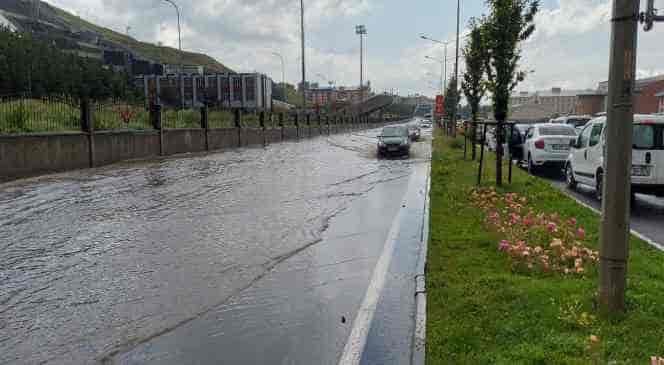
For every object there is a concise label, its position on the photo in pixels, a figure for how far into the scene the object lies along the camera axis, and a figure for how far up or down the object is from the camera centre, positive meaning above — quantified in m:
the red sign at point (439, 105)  51.69 +1.37
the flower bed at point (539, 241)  6.34 -1.44
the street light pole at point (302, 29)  56.50 +8.61
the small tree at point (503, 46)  13.20 +1.65
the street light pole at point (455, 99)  39.60 +1.49
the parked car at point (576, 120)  31.02 +0.05
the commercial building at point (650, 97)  83.19 +3.40
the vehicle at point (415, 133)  48.61 -1.02
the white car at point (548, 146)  18.64 -0.79
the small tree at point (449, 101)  51.40 +1.82
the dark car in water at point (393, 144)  28.76 -1.08
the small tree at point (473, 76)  21.34 +1.73
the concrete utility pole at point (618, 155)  4.27 -0.24
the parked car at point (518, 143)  23.59 -0.89
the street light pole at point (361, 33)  99.06 +14.40
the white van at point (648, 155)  10.91 -0.62
